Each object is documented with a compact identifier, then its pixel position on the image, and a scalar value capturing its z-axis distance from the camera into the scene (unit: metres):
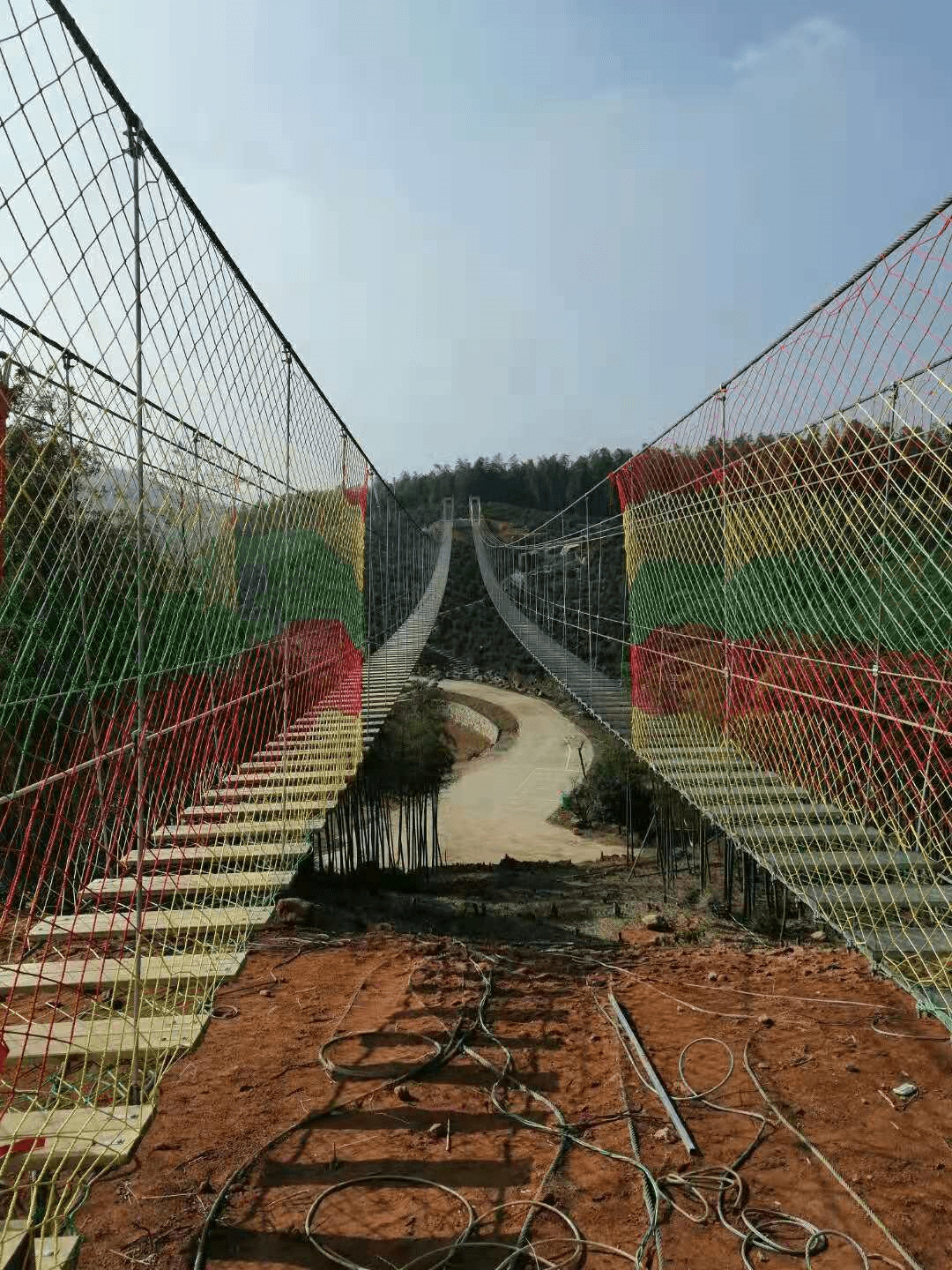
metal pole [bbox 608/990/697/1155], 2.14
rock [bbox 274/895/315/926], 4.49
